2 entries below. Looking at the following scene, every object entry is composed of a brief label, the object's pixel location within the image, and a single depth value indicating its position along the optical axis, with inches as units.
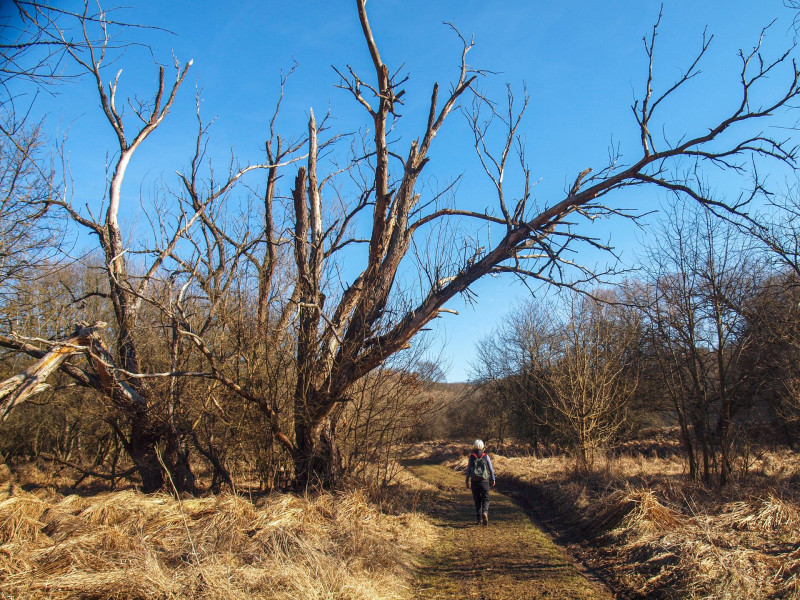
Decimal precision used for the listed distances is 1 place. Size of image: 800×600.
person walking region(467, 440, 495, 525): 346.3
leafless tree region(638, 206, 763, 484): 360.5
